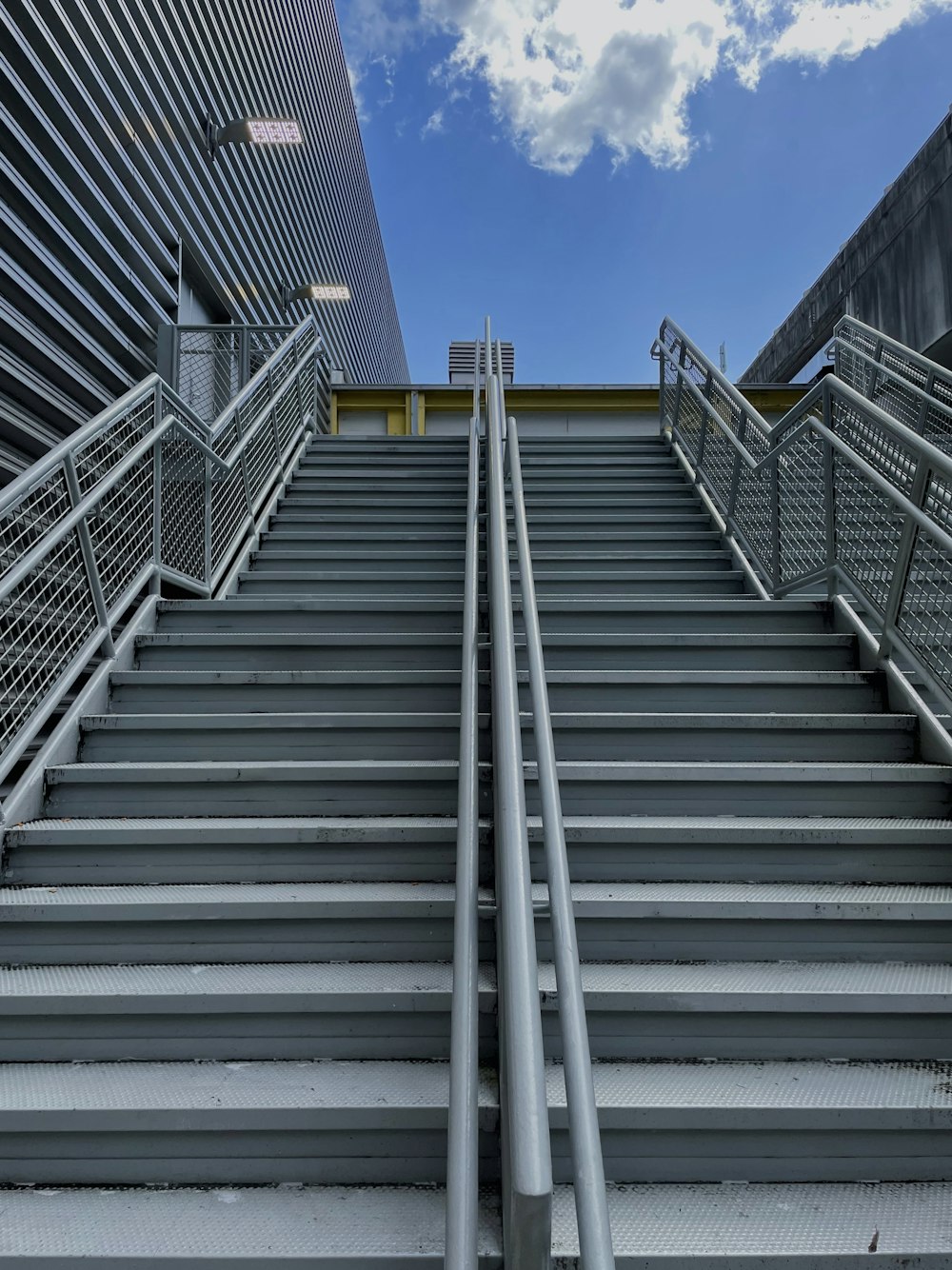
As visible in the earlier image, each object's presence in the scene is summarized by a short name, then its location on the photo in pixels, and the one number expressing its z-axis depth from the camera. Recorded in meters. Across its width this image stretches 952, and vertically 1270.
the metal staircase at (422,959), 1.58
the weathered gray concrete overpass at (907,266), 8.39
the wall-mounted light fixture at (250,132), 6.62
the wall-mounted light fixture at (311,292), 9.62
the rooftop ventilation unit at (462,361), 13.23
